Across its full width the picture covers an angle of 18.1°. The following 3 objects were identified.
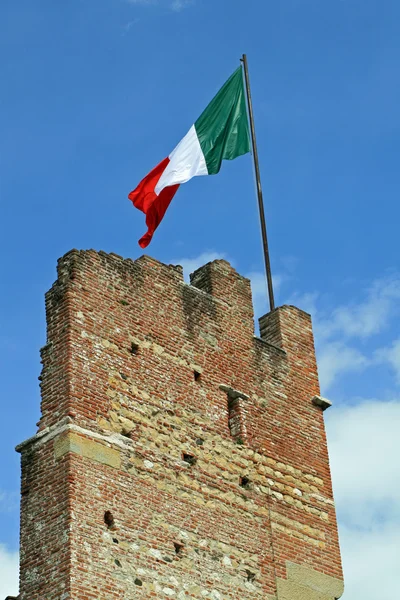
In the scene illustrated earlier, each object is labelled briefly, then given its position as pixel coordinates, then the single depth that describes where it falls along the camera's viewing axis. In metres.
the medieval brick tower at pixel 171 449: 15.65
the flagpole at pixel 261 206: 21.08
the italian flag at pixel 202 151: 19.91
